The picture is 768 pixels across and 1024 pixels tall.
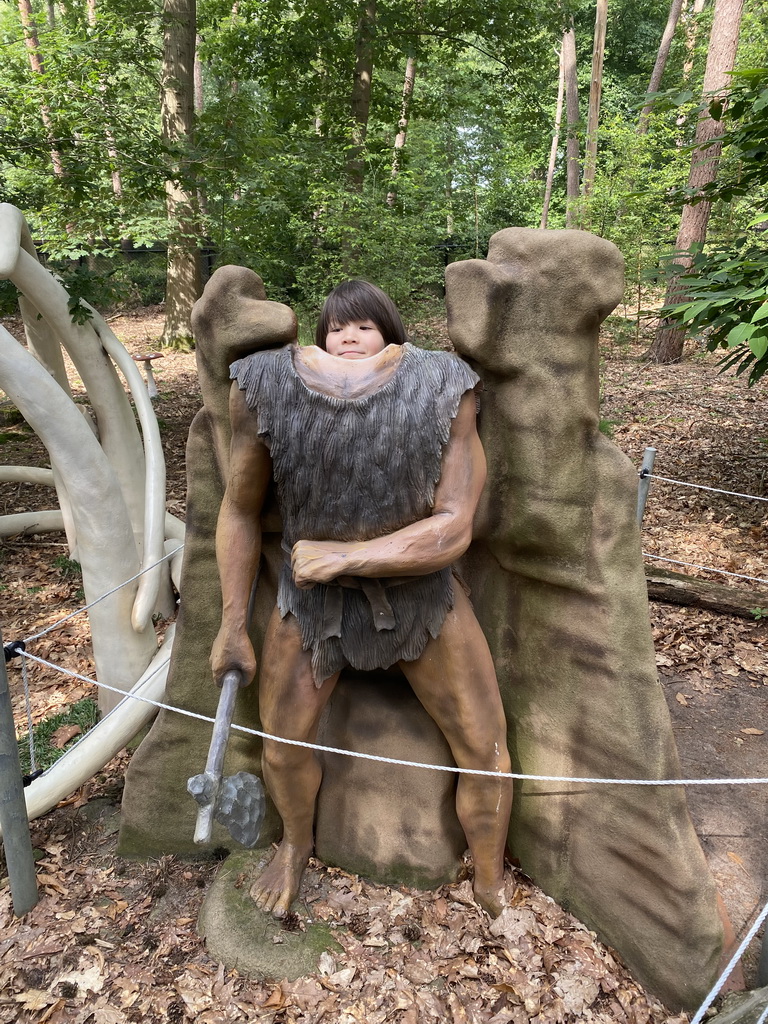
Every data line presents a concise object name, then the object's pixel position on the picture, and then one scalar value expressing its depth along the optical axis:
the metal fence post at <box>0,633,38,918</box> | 2.51
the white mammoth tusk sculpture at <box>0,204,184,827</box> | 3.16
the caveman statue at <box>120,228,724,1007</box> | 2.11
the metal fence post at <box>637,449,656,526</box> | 4.12
